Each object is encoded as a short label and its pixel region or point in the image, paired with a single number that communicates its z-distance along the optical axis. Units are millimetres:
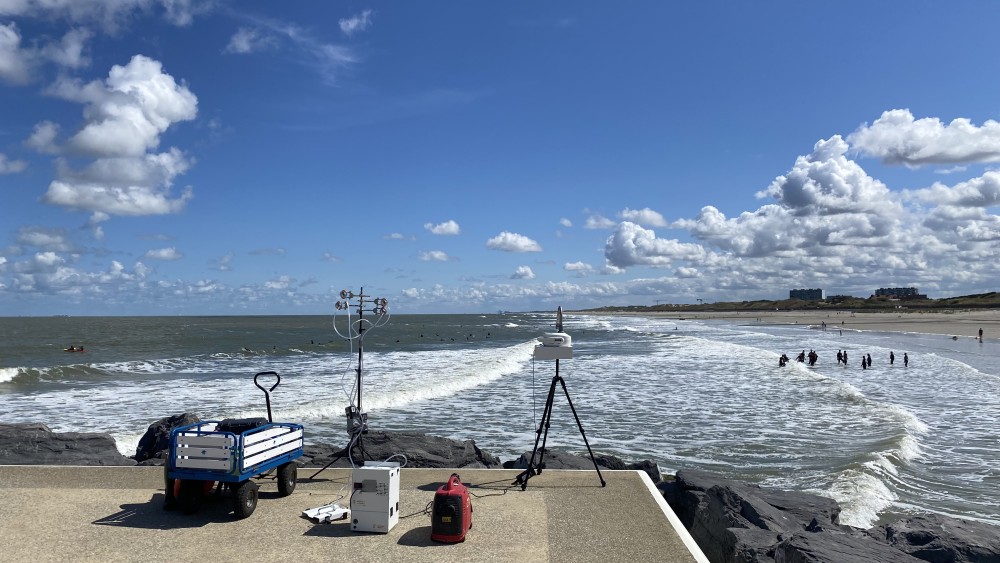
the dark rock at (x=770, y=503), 8414
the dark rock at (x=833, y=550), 6352
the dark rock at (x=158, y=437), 13164
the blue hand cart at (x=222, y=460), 7652
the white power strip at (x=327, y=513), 7656
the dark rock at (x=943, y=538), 7609
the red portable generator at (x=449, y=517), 6926
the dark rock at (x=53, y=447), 12672
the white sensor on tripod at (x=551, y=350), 9156
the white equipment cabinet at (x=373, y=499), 7301
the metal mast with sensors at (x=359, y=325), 8930
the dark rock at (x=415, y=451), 11930
